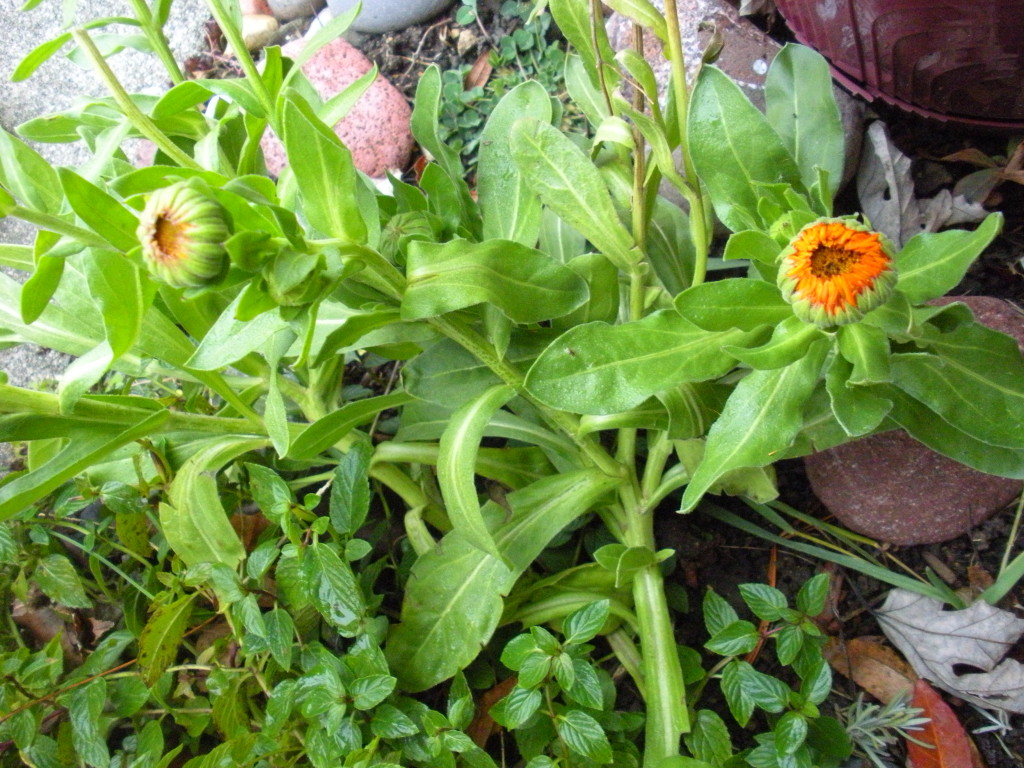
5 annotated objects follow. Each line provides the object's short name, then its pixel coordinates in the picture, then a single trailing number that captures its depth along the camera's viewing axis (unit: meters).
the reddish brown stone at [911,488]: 0.46
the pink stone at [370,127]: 0.62
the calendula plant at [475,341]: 0.34
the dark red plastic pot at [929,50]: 0.43
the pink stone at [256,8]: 0.71
